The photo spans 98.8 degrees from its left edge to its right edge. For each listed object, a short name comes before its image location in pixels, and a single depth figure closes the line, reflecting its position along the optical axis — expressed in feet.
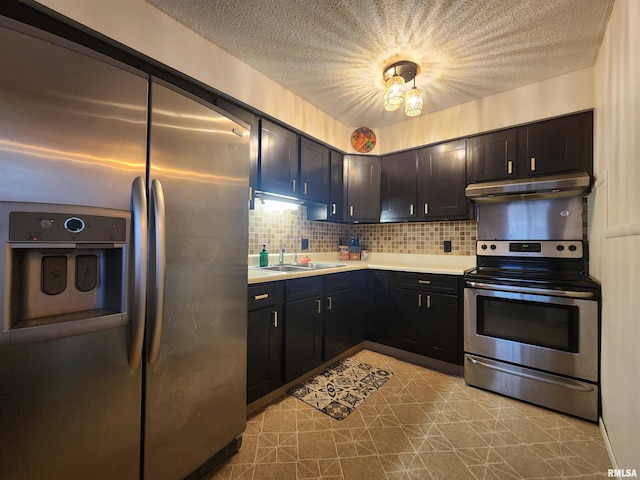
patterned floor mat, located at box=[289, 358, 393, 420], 6.23
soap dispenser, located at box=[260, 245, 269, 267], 8.44
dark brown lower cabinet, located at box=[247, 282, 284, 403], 5.80
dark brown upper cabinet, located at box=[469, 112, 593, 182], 6.99
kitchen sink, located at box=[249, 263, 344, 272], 8.40
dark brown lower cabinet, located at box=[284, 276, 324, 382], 6.68
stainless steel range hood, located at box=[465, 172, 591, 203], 6.68
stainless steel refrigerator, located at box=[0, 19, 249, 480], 2.58
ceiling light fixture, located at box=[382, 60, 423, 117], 6.42
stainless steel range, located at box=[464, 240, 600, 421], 5.90
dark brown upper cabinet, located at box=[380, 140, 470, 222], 8.82
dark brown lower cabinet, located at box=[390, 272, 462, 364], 7.77
